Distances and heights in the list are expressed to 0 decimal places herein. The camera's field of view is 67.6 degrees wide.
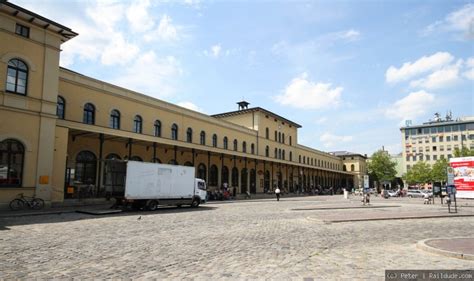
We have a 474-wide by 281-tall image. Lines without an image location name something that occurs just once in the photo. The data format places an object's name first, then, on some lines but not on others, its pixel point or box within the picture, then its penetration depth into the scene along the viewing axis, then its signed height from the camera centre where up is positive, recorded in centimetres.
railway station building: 2075 +415
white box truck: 2086 -33
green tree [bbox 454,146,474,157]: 6794 +613
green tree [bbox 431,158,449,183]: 7731 +264
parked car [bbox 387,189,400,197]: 5939 -165
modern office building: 10044 +1341
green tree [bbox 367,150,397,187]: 9350 +435
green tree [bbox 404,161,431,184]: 8106 +224
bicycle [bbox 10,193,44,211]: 1981 -133
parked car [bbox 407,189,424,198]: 5622 -161
